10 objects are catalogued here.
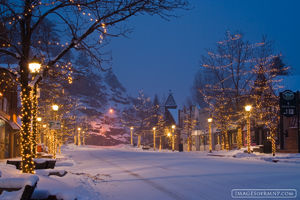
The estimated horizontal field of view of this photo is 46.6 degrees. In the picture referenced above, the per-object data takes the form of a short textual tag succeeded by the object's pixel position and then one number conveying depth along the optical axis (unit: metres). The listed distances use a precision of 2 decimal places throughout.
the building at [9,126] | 31.37
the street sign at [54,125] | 20.00
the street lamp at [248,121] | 29.31
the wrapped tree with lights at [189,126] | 62.51
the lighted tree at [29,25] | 10.07
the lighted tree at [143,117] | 88.00
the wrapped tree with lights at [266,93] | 35.59
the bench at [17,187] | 6.81
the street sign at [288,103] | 28.59
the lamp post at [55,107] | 21.84
